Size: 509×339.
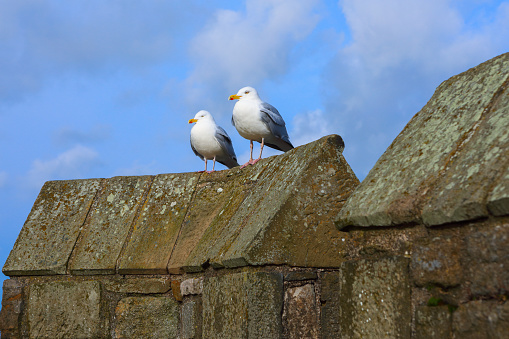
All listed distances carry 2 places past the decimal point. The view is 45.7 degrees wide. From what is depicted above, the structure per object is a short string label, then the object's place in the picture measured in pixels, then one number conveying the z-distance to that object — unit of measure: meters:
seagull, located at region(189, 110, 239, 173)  7.00
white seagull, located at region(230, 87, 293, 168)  6.22
